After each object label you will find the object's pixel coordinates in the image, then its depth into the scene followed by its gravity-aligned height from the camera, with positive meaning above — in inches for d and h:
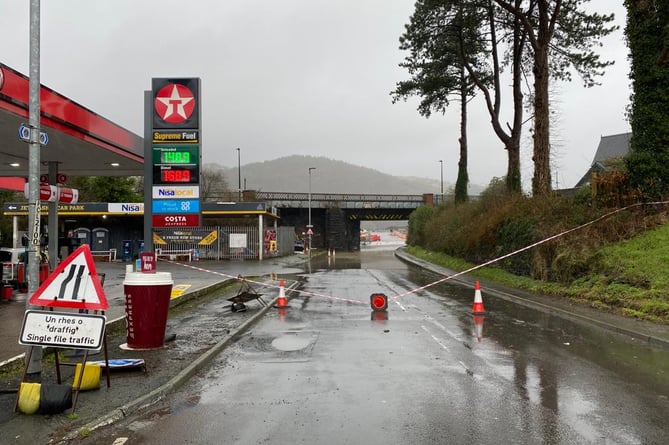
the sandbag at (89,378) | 229.1 -67.0
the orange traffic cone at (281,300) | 529.3 -74.3
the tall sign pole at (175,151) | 439.8 +66.1
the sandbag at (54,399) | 199.9 -66.5
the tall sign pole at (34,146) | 239.0 +38.7
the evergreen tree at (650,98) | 579.2 +147.0
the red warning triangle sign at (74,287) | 226.1 -26.0
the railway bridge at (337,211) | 2523.4 +86.1
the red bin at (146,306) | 309.7 -47.7
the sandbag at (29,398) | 200.4 -65.9
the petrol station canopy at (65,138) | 349.1 +79.4
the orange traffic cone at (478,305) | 480.4 -73.2
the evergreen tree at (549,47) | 812.0 +316.7
